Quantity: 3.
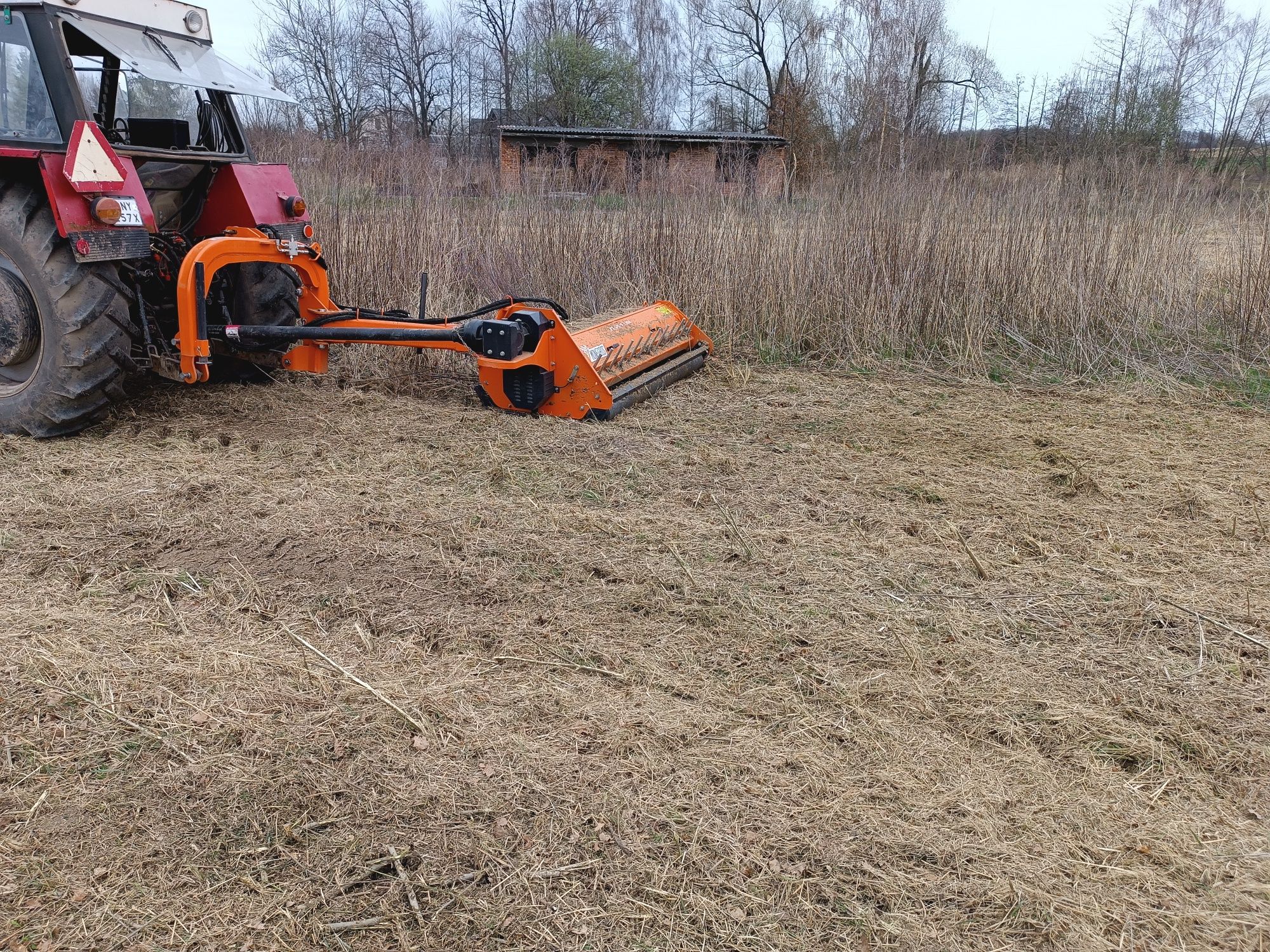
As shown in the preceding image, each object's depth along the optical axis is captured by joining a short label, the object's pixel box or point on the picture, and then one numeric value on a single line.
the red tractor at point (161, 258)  4.14
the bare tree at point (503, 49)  30.92
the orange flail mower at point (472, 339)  4.41
